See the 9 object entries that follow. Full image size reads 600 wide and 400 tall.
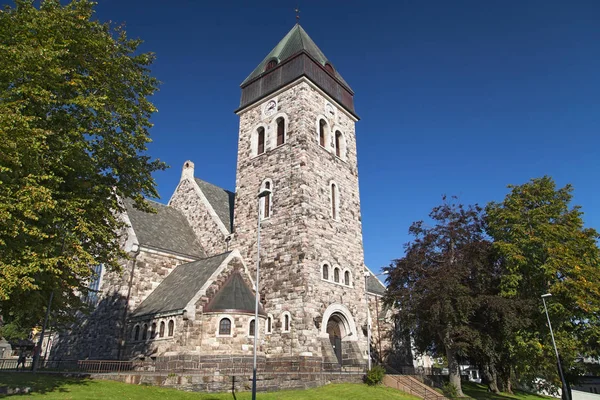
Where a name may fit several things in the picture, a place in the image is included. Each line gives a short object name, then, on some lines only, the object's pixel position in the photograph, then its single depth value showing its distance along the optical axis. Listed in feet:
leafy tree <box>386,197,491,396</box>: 77.66
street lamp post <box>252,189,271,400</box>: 46.09
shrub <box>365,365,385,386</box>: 70.59
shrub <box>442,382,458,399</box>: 79.71
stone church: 70.38
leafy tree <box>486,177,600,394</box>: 76.33
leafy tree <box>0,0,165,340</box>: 38.06
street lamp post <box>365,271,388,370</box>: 78.85
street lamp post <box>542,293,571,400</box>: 73.32
